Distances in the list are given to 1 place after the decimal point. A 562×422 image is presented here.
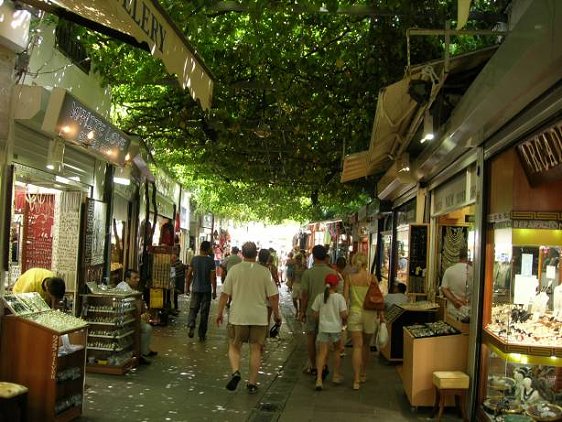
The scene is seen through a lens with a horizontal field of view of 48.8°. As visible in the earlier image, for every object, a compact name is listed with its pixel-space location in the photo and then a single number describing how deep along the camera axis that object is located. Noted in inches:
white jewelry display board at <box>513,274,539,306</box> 242.1
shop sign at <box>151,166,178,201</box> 695.4
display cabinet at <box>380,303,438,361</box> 378.9
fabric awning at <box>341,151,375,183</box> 438.6
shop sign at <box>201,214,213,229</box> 1331.0
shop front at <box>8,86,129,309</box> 295.9
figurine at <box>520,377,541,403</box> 231.9
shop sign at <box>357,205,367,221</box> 845.7
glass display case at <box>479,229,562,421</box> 225.0
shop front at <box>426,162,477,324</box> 308.2
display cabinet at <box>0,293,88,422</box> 220.8
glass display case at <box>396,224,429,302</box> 414.9
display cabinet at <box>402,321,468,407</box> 274.5
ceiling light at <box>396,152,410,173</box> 425.7
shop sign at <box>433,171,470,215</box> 316.5
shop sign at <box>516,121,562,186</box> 185.6
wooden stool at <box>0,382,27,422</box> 195.0
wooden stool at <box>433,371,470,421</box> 260.1
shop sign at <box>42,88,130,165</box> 250.2
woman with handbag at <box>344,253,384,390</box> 334.3
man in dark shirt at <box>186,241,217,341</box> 461.4
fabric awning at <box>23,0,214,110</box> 141.3
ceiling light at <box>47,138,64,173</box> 289.4
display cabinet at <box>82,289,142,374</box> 317.7
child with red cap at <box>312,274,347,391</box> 318.7
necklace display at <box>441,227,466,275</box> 381.2
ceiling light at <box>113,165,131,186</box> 417.7
